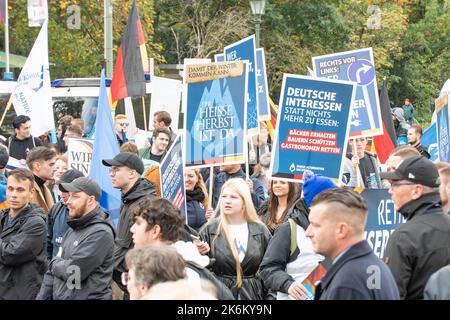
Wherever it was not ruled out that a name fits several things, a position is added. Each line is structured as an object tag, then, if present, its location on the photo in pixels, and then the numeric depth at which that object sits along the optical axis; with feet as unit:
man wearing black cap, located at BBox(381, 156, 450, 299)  17.80
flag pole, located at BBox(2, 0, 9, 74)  76.00
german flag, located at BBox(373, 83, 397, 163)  45.96
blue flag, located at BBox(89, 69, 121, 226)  30.14
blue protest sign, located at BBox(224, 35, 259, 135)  35.06
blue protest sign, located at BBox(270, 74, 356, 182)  27.48
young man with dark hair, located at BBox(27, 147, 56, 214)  30.68
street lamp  67.67
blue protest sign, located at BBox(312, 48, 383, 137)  36.55
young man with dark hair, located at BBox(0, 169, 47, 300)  24.21
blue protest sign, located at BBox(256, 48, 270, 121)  40.78
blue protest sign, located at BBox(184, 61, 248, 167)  30.19
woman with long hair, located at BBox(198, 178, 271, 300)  23.75
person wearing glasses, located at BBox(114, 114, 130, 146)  48.42
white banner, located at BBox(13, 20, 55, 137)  43.04
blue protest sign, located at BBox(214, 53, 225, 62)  46.01
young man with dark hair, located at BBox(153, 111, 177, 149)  43.09
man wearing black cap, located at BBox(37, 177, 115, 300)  22.22
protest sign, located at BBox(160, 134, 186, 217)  27.96
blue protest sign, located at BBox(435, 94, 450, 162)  34.71
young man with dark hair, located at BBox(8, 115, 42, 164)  43.80
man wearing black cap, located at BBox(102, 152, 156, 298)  25.27
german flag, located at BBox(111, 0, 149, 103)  48.70
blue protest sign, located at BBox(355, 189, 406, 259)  23.04
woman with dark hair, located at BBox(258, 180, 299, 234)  26.81
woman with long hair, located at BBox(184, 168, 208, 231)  29.96
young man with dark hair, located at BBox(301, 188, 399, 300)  14.97
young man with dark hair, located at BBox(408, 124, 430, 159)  50.06
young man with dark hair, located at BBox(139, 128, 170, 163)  37.60
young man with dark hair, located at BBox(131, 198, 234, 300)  19.48
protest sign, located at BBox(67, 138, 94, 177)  33.45
